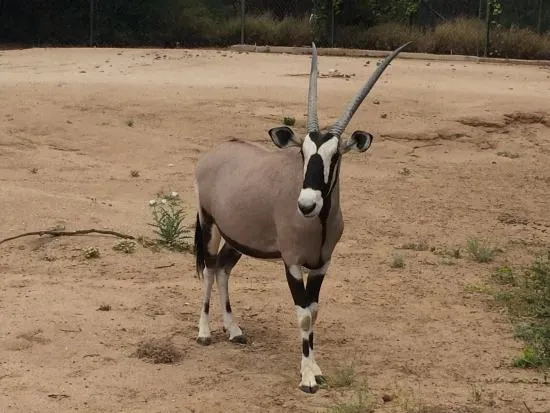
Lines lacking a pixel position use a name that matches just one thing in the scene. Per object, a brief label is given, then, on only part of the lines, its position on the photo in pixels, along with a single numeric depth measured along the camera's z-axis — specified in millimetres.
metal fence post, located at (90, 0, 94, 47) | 21750
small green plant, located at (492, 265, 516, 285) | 7895
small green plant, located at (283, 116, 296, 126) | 12547
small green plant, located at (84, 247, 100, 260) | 7859
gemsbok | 5523
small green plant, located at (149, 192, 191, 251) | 8195
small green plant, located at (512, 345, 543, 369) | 5930
